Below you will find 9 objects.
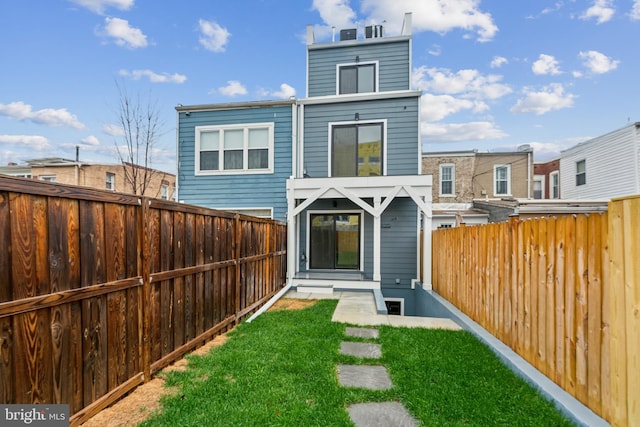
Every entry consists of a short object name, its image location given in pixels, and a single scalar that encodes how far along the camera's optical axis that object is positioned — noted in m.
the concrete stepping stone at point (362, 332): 4.36
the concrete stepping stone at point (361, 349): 3.66
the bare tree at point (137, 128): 9.71
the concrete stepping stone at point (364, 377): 2.92
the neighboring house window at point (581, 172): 14.46
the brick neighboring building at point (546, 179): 18.22
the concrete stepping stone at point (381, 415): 2.32
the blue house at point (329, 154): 8.83
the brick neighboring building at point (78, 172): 17.91
